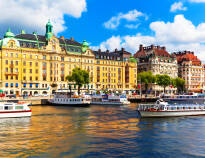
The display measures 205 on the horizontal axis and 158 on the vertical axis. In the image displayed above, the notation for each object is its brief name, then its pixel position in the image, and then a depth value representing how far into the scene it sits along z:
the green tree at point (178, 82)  195.55
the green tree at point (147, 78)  176.12
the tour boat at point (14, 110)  63.64
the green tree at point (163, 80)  177.25
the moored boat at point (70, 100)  100.44
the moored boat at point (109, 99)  111.71
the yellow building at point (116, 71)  170.25
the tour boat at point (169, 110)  64.04
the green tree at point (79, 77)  131.12
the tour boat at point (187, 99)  129.88
